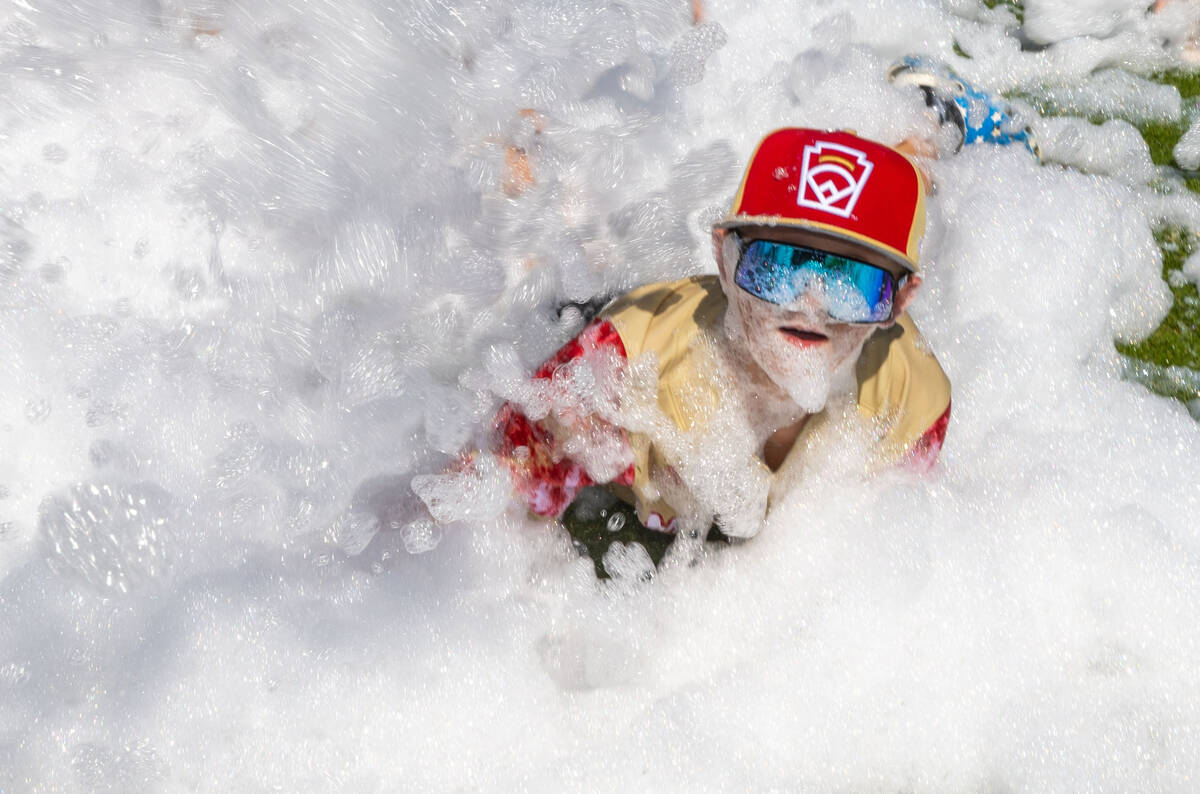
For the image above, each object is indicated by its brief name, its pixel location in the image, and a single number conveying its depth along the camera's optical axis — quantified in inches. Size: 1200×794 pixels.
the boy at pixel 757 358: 75.4
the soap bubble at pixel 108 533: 104.0
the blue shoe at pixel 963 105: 129.3
